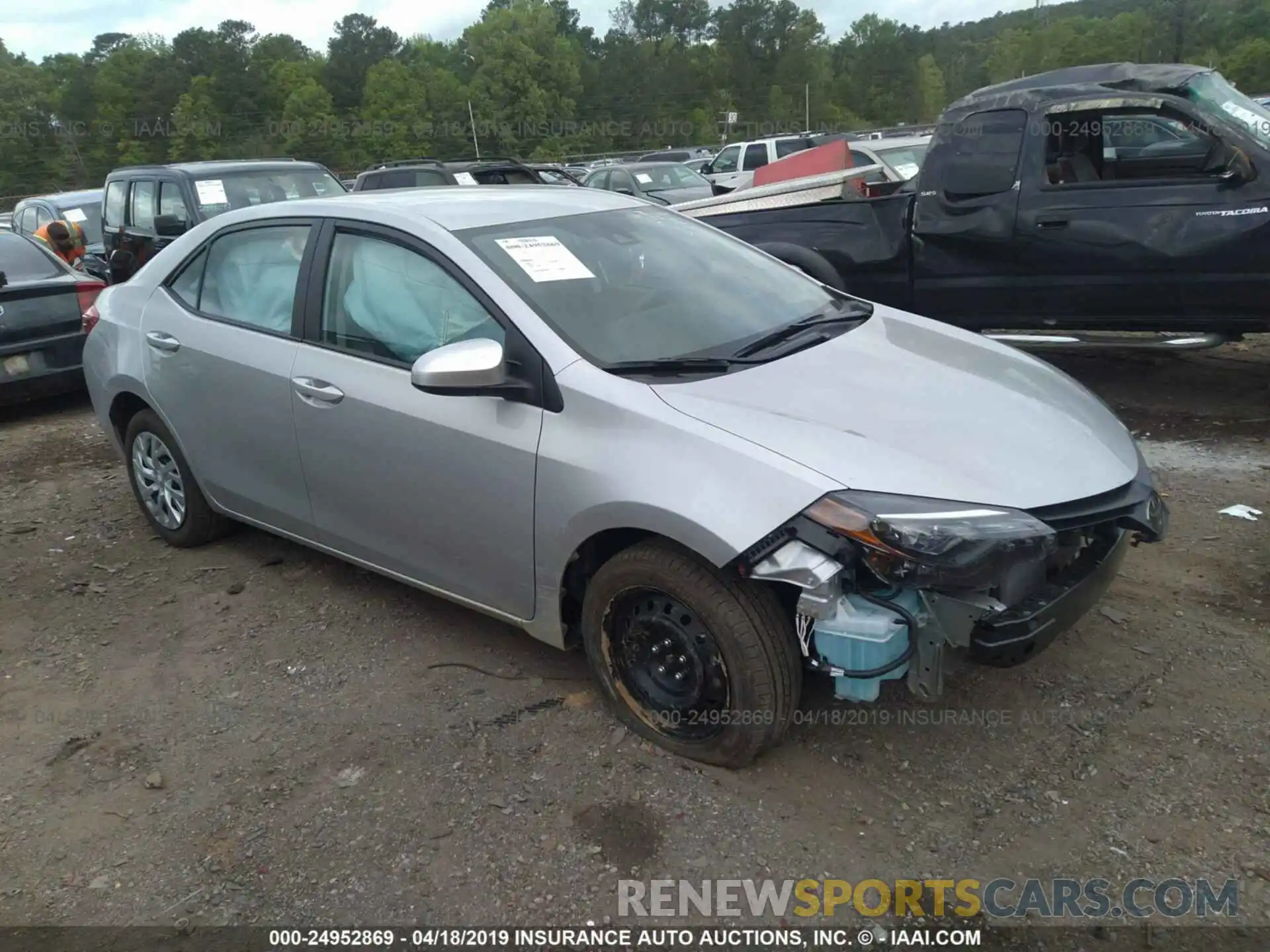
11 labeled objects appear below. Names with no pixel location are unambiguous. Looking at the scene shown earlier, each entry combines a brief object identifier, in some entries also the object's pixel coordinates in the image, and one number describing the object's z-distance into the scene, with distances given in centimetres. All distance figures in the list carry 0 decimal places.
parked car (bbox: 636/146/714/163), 3016
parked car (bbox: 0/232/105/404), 729
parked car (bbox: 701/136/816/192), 2080
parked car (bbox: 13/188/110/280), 1251
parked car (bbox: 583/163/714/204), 1648
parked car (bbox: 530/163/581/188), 1488
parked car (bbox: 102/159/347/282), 962
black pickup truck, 575
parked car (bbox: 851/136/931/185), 1192
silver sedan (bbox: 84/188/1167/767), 260
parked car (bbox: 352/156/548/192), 1239
